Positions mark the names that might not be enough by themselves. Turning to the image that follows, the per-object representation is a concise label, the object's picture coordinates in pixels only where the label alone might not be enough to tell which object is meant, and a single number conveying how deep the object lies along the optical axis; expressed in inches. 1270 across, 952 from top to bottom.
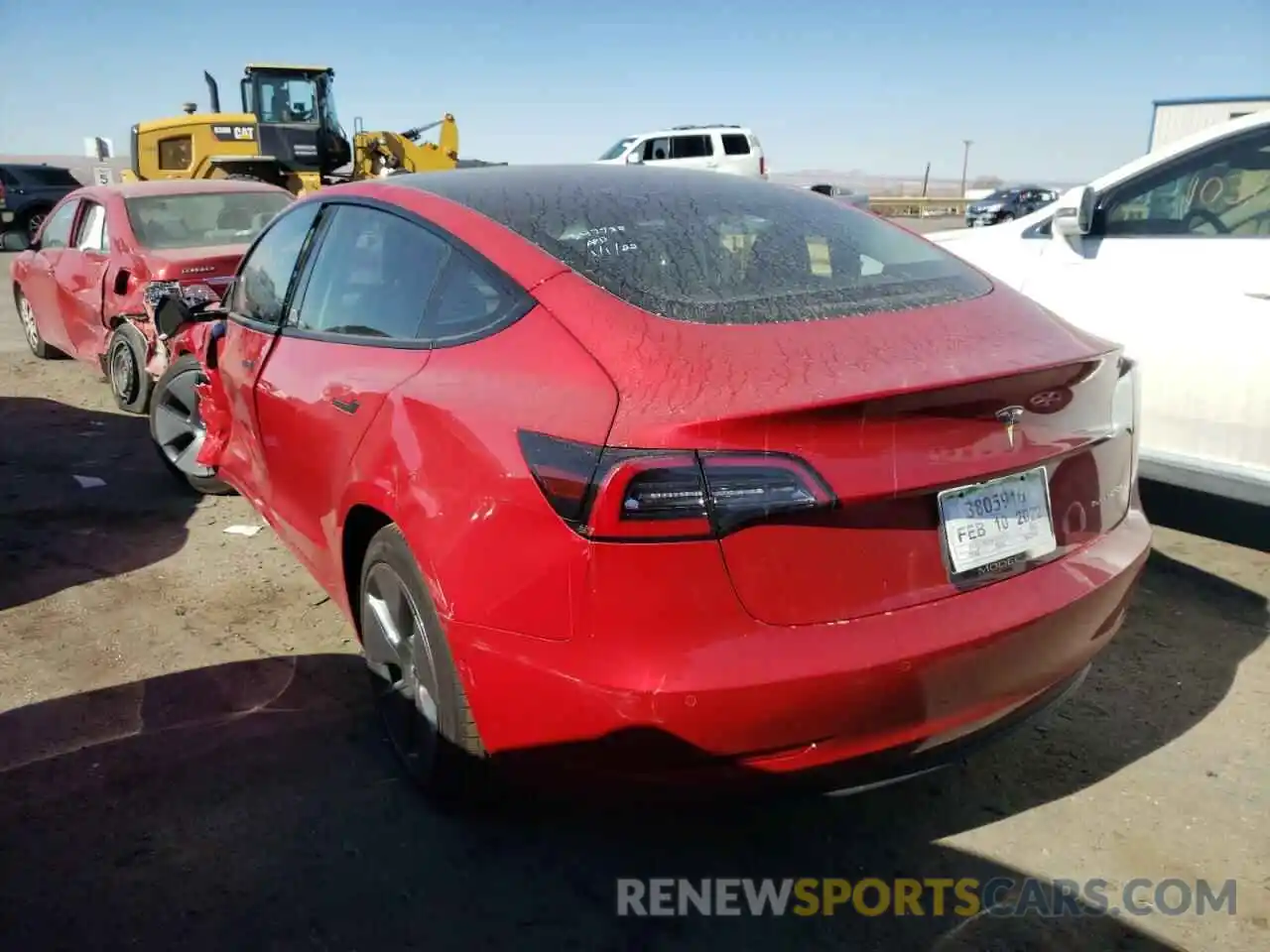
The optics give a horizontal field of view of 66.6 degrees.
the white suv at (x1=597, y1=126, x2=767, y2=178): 940.0
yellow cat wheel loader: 716.7
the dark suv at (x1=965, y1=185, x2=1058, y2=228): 1201.4
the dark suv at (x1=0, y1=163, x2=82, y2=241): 845.2
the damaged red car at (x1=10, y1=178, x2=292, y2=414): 244.5
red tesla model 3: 72.6
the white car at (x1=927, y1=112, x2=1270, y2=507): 147.4
